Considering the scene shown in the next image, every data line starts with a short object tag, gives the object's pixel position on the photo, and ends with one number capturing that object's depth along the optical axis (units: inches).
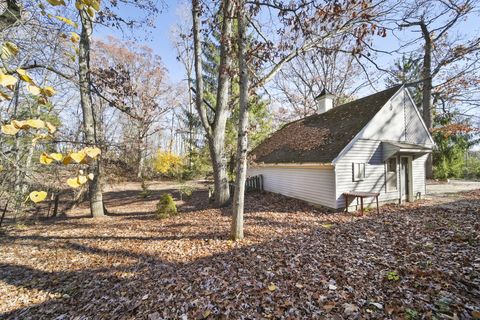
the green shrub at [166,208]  336.2
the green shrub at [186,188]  472.4
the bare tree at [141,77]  667.1
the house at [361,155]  359.6
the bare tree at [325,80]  805.9
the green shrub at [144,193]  573.3
